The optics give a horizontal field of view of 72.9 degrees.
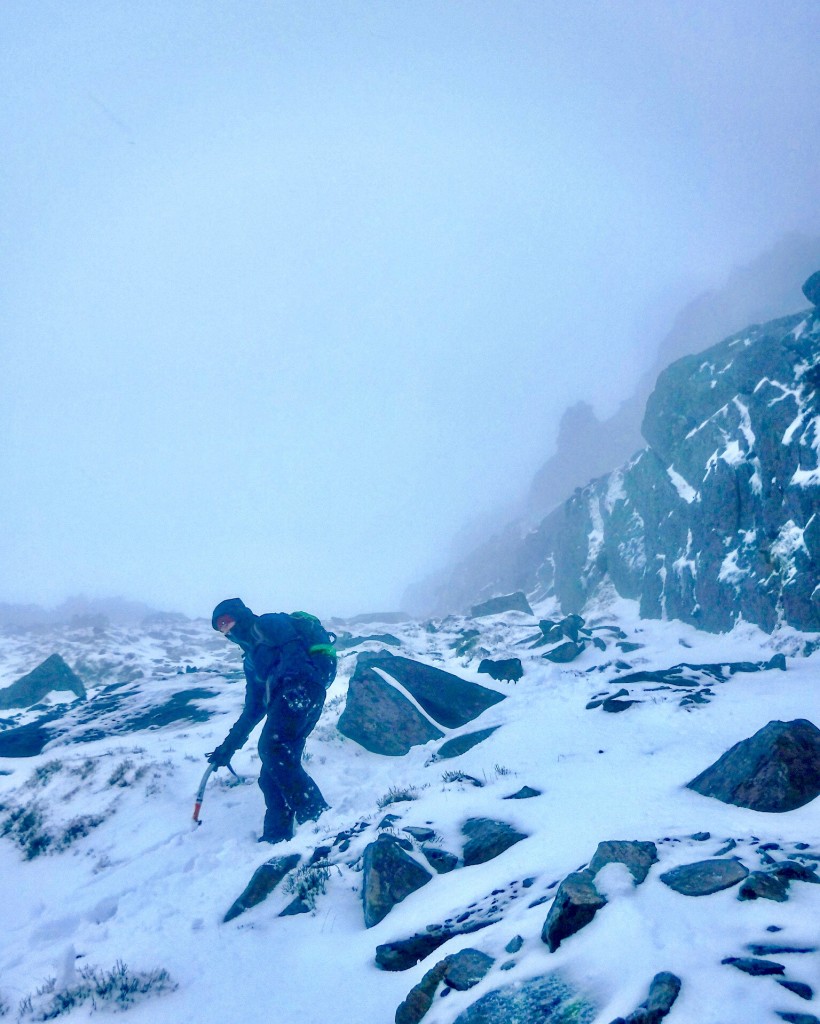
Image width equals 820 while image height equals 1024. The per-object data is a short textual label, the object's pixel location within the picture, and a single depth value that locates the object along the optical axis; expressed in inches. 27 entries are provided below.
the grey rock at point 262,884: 230.1
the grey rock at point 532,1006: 114.1
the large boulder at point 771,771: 236.8
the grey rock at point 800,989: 101.0
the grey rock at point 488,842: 231.1
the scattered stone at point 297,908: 217.5
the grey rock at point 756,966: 108.6
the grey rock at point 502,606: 1748.3
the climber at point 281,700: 328.2
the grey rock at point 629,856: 166.7
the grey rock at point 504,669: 733.3
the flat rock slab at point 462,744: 456.8
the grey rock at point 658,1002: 101.1
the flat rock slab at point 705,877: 151.9
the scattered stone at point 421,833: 253.4
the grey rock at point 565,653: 840.9
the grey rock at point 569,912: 140.8
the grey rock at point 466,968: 139.6
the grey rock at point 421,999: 140.3
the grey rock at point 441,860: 229.5
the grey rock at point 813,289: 912.3
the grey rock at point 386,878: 206.5
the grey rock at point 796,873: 150.1
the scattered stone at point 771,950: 116.2
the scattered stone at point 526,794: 300.1
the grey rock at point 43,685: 941.2
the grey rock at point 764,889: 140.2
